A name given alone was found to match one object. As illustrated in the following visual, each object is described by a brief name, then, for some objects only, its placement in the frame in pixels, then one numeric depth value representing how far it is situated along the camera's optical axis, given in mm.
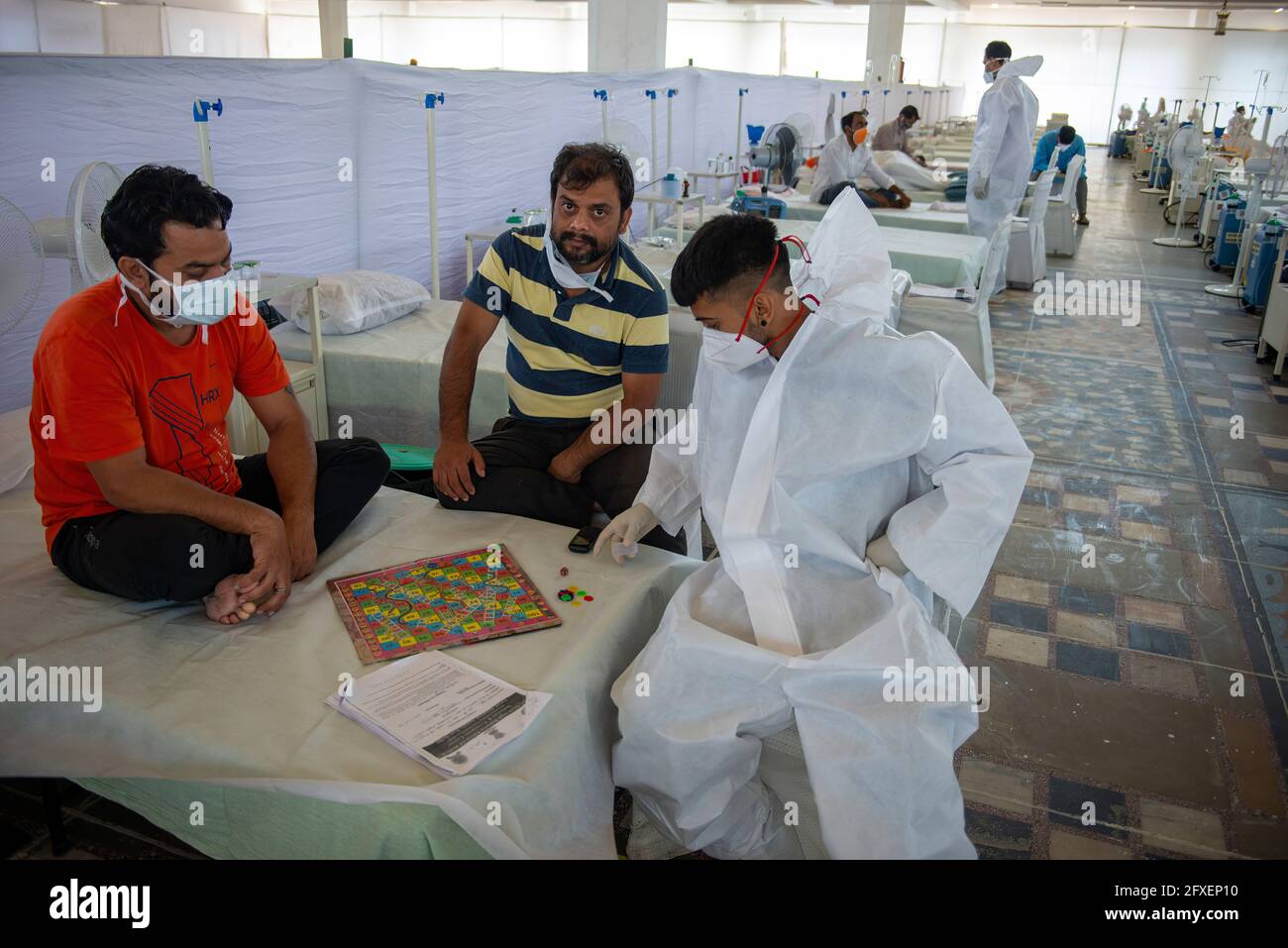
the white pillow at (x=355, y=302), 3227
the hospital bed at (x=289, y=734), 1282
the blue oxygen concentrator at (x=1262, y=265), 5961
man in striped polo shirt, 2211
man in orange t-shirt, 1618
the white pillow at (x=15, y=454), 2182
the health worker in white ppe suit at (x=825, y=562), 1433
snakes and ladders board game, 1633
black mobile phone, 1966
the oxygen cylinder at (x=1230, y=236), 7484
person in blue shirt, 8484
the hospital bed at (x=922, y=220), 6422
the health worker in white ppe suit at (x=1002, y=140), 5953
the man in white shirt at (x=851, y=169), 6191
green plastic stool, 2725
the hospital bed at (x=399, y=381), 3061
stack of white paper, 1345
